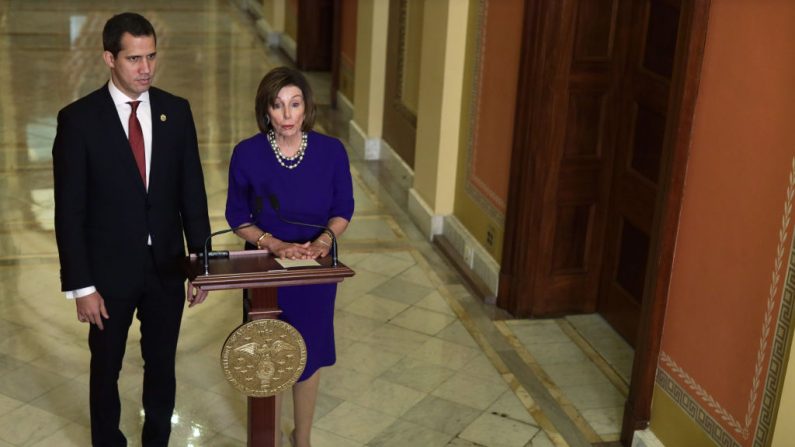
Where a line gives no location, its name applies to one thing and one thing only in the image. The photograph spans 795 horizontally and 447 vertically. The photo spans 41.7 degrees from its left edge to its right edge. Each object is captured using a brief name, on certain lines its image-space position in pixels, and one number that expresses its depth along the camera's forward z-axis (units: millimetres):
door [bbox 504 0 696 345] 5676
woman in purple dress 3764
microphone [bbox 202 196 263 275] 3418
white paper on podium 3490
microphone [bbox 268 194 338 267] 3508
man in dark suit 3684
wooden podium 3350
